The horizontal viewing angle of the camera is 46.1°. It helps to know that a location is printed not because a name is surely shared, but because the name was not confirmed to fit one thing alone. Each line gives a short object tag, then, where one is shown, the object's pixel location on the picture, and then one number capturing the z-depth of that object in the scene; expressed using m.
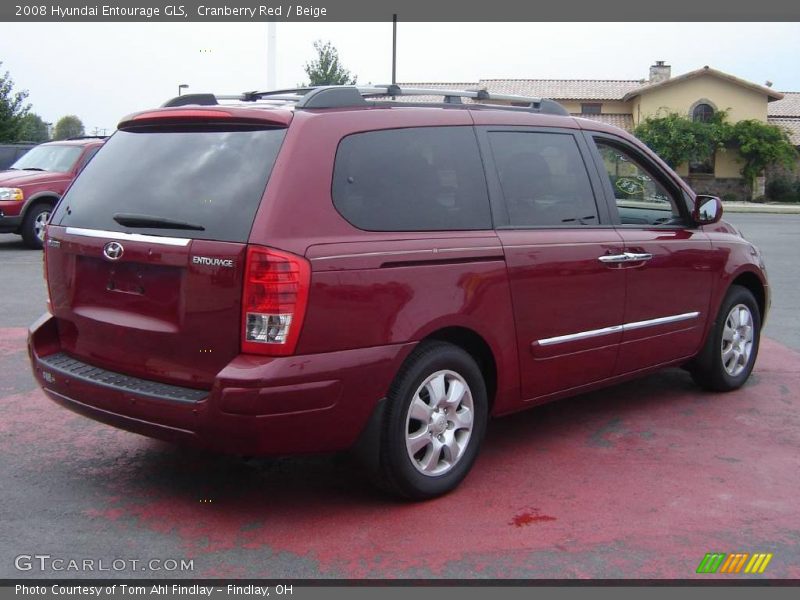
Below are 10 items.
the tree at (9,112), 34.75
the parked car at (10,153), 20.70
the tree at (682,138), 43.75
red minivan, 3.76
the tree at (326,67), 40.92
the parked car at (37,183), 14.46
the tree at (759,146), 43.25
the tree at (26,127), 36.16
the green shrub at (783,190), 43.72
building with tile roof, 45.12
